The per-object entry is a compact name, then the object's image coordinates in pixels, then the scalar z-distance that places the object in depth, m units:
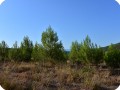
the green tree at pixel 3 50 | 8.24
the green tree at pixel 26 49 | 7.46
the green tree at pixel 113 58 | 5.96
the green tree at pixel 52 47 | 6.19
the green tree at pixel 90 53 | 6.20
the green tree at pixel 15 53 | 7.55
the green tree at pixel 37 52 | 6.40
